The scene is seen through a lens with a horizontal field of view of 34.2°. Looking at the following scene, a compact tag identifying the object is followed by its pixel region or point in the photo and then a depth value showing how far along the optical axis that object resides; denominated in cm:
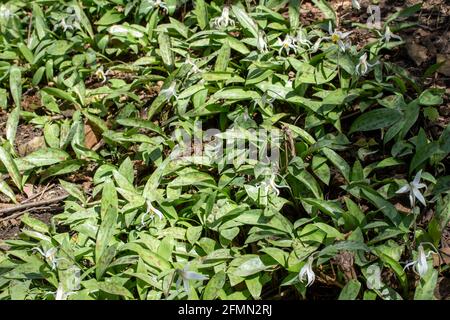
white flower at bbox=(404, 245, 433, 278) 297
